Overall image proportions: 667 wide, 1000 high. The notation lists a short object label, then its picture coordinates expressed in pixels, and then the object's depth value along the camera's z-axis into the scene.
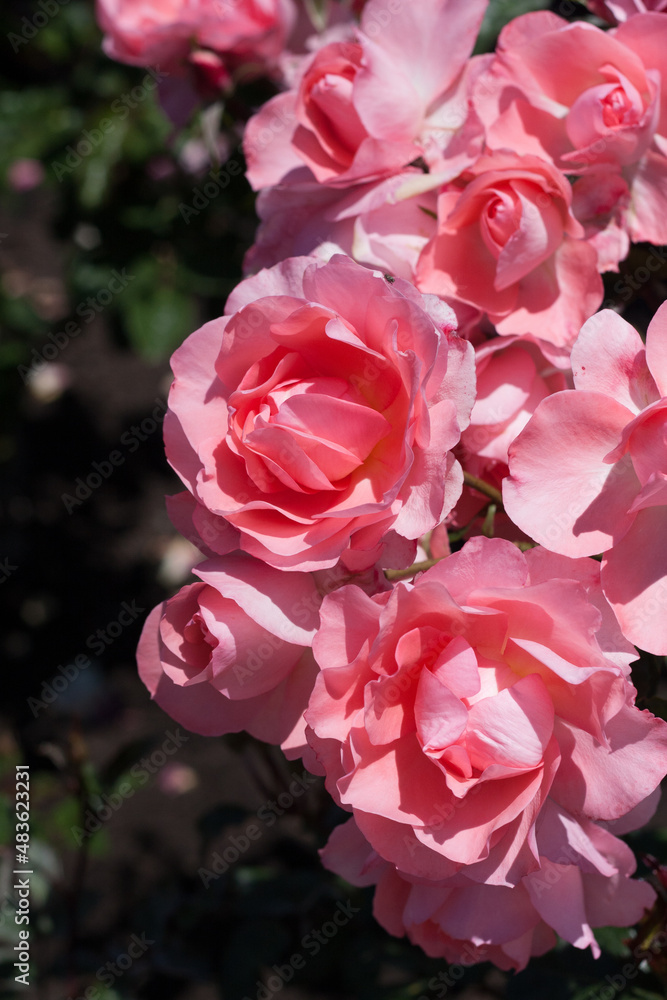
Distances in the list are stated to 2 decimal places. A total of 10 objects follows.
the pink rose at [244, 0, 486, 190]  0.76
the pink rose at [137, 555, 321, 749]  0.61
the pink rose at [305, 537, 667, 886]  0.56
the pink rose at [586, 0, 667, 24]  0.79
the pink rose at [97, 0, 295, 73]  1.20
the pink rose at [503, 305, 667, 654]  0.60
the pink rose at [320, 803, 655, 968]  0.62
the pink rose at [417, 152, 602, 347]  0.69
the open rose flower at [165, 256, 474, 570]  0.59
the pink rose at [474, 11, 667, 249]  0.71
